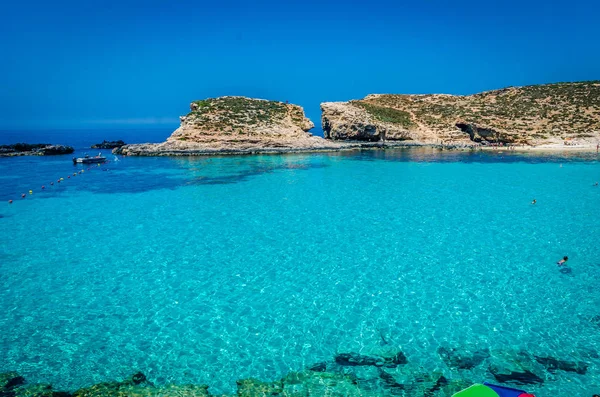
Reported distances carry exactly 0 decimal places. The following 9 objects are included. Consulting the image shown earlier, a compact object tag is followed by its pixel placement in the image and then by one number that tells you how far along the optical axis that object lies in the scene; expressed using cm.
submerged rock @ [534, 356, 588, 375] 841
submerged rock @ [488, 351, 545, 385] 818
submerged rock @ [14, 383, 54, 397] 791
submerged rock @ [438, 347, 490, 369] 874
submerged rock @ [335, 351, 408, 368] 892
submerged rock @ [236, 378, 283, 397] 802
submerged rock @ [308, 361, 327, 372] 876
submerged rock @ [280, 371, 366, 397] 796
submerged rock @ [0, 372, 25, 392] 817
